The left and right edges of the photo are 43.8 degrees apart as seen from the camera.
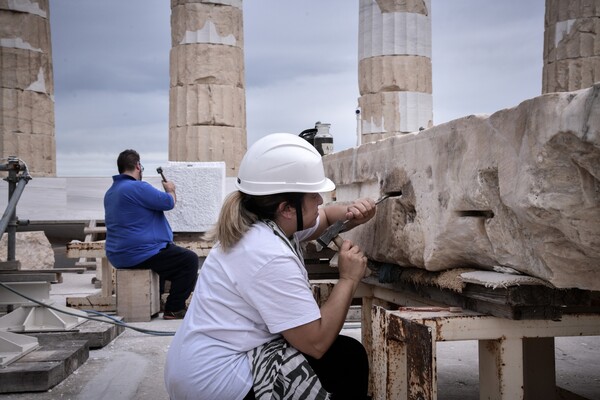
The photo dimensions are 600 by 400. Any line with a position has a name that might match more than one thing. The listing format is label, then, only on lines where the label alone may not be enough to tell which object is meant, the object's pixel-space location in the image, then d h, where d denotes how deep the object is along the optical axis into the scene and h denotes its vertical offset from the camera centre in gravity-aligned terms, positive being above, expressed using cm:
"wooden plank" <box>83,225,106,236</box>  925 -35
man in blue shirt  612 -27
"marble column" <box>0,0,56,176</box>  1231 +201
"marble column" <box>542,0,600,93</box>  1195 +255
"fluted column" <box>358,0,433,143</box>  1278 +236
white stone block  775 +8
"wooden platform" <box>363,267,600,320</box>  220 -31
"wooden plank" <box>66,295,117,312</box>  673 -92
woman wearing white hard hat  223 -32
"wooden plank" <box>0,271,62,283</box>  474 -48
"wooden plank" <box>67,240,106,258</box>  678 -44
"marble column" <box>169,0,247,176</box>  1184 +196
